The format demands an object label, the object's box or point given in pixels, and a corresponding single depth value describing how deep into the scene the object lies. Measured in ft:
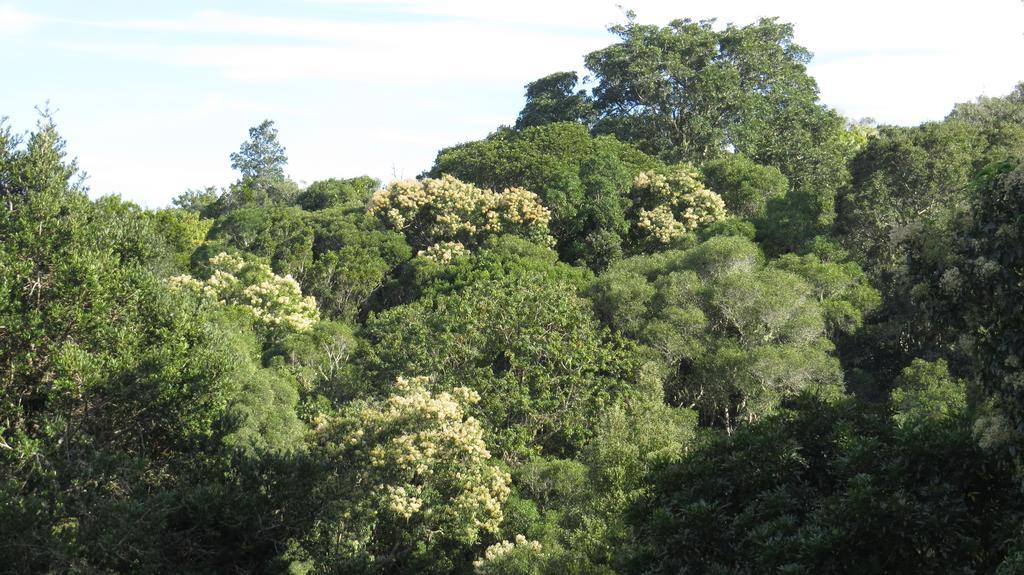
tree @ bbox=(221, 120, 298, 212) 289.94
